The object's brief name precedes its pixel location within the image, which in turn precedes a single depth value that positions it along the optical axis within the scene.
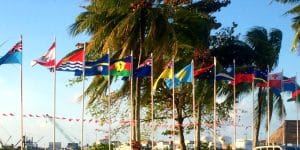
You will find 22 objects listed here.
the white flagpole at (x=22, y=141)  20.47
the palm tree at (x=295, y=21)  26.53
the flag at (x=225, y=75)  26.58
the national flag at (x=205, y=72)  27.23
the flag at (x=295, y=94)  28.80
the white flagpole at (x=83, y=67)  23.01
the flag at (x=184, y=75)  25.05
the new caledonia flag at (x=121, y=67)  24.04
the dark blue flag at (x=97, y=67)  23.72
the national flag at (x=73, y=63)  23.04
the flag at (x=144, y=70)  24.48
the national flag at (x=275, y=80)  28.06
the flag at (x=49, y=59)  22.61
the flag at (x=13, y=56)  22.15
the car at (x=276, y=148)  19.25
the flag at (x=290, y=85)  29.09
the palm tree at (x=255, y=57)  32.64
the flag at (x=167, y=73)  25.09
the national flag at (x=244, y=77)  27.16
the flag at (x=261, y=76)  27.78
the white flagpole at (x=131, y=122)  24.84
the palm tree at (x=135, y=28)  24.41
